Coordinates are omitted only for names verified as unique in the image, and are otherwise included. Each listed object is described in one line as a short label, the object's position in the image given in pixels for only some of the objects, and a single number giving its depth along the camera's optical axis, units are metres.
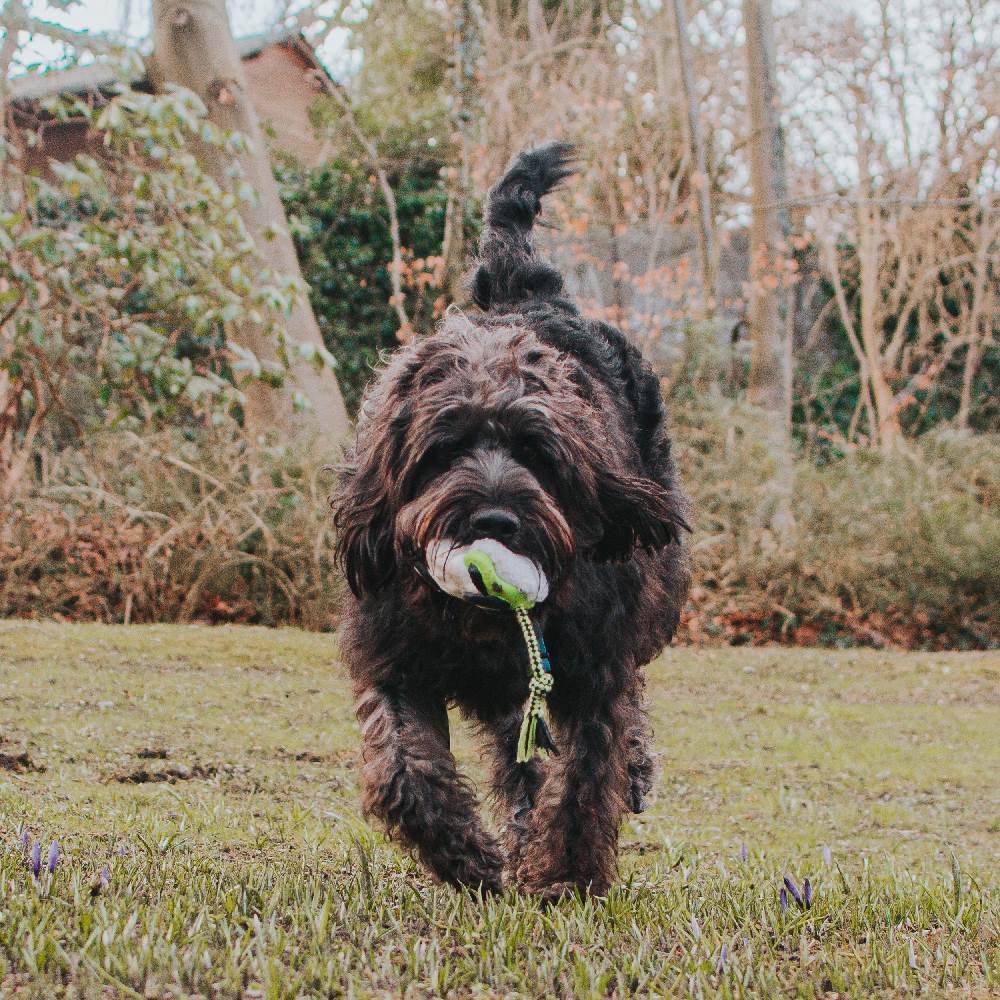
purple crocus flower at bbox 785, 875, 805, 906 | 3.15
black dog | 3.17
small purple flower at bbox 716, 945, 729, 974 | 2.55
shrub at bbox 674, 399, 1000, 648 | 11.09
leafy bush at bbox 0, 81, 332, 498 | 7.95
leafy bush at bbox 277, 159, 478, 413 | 15.55
